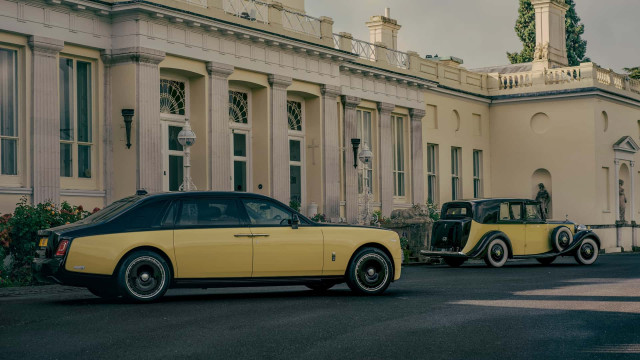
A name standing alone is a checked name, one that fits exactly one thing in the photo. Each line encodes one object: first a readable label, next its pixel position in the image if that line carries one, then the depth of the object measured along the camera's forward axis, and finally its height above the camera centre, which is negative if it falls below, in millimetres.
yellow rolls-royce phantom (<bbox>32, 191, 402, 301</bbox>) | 12555 -499
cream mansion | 22953 +3254
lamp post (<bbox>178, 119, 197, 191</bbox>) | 22109 +1672
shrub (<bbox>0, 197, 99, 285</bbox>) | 18375 -407
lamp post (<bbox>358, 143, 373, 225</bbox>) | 31484 +565
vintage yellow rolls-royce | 24062 -657
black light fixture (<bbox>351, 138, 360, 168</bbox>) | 32656 +2160
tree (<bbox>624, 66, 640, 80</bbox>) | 61812 +8881
